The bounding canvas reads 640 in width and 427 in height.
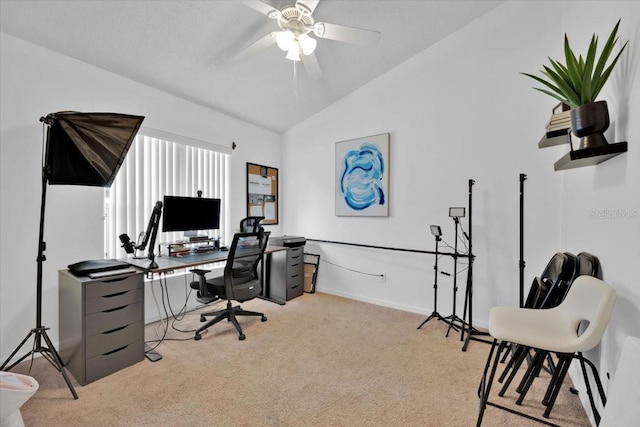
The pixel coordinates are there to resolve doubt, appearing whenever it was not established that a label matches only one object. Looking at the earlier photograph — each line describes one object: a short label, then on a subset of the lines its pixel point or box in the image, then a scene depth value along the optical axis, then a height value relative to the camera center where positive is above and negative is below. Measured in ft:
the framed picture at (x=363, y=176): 11.75 +1.54
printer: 12.86 -1.40
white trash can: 2.90 -2.01
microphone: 8.30 -0.99
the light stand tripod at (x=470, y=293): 8.75 -2.58
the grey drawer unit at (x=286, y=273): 12.65 -2.86
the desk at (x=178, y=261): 7.60 -1.53
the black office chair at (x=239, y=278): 8.83 -2.22
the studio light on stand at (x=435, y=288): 9.45 -2.74
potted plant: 4.64 +2.11
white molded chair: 4.33 -2.07
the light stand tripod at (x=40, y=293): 6.27 -1.90
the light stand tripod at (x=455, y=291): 9.22 -2.67
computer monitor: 9.55 -0.13
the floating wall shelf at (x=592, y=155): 4.50 +1.00
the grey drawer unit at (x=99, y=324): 6.54 -2.80
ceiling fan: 6.62 +4.48
